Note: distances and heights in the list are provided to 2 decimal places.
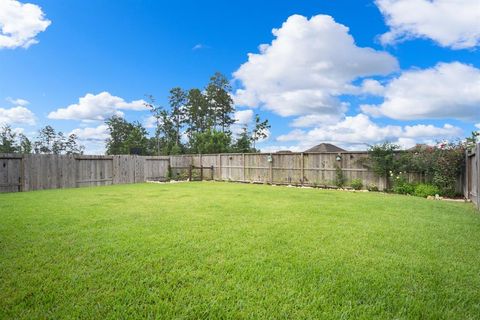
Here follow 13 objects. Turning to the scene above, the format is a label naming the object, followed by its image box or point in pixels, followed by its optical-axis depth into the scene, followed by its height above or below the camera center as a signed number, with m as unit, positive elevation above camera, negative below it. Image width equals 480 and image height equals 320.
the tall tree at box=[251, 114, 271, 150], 25.19 +3.02
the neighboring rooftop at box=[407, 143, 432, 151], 9.34 +0.43
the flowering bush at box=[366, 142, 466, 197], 8.52 -0.17
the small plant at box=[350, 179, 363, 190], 10.68 -0.96
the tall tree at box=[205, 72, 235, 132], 27.33 +6.04
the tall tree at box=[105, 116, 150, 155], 28.27 +2.76
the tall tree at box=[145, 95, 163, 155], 28.08 +5.22
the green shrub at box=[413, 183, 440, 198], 8.63 -1.02
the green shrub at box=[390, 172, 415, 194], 9.34 -0.90
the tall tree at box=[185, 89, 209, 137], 28.02 +5.24
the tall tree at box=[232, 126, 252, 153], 23.92 +1.68
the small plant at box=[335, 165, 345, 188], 11.16 -0.74
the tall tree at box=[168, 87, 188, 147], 28.73 +5.82
